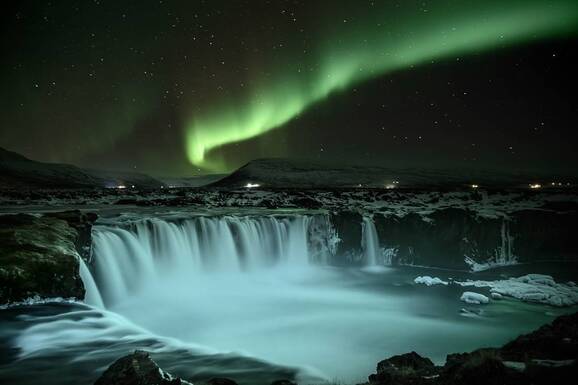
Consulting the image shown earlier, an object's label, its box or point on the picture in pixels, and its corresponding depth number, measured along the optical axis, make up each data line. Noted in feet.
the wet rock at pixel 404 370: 15.28
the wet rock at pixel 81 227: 38.75
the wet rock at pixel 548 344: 14.64
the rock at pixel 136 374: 13.83
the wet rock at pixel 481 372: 12.50
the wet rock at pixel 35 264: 27.12
